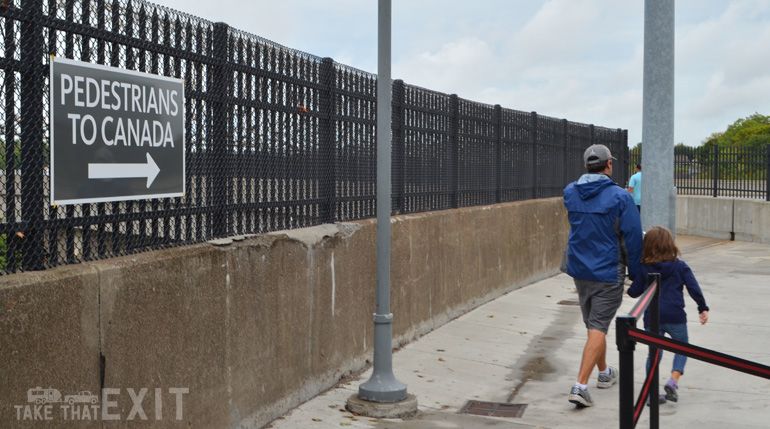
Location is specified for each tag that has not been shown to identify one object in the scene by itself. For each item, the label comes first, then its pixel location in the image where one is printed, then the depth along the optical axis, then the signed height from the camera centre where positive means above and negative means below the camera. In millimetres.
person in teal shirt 15714 +382
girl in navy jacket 6340 -546
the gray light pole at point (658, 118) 9617 +1021
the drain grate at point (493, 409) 6355 -1535
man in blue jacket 6312 -324
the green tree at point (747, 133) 64012 +6158
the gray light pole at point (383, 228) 6301 -159
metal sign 3977 +370
